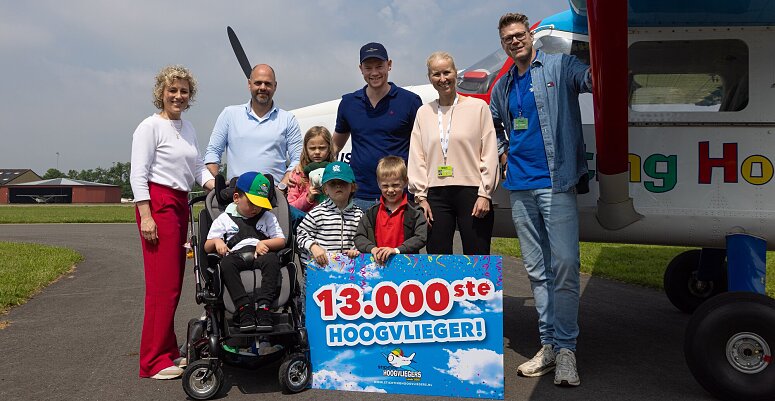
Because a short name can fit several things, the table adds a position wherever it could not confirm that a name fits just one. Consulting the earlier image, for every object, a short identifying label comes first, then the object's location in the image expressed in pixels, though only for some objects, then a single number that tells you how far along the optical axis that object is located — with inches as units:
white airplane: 140.3
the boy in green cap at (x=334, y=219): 152.7
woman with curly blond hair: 150.7
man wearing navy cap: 163.3
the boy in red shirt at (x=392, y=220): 147.2
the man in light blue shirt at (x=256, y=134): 170.9
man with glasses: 143.9
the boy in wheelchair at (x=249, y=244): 140.2
